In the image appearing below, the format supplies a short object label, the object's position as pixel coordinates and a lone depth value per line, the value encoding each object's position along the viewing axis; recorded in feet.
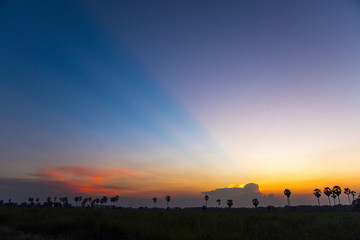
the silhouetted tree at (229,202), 420.77
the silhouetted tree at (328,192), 377.71
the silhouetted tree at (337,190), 373.40
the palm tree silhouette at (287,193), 377.42
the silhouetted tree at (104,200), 568.82
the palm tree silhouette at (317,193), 402.93
